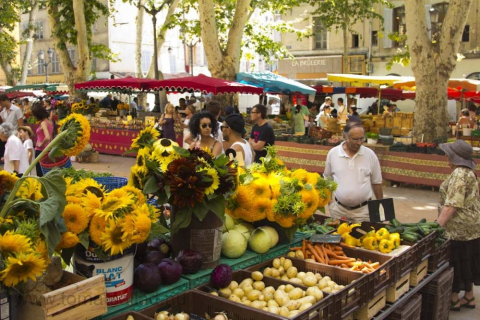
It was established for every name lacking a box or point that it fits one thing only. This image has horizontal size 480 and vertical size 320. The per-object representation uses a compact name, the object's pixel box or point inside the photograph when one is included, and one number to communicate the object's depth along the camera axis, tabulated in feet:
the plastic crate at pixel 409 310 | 11.95
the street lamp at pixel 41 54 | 113.72
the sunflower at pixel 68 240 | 7.71
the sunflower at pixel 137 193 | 8.95
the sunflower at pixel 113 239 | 7.75
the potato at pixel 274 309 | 9.23
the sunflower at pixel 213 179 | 9.32
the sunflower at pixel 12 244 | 6.69
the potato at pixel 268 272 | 11.02
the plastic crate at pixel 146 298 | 8.34
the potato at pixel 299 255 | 11.96
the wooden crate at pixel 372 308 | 10.85
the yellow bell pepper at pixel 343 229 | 14.06
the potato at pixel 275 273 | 11.05
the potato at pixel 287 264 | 11.43
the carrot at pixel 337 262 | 12.07
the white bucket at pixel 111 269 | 8.08
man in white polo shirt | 16.66
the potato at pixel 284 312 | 9.13
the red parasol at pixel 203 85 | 44.98
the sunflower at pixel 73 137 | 7.90
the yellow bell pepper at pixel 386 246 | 12.96
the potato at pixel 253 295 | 9.84
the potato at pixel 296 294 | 9.89
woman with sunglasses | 18.43
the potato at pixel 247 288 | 9.99
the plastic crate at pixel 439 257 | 14.32
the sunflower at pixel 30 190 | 8.00
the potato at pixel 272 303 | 9.54
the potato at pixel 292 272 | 11.20
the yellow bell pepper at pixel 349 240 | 13.61
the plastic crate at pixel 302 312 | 8.58
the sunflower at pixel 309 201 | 11.65
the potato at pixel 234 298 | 9.54
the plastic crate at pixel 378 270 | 10.92
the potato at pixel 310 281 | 10.68
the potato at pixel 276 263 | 11.32
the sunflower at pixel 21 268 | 6.55
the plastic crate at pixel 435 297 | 14.14
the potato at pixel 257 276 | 10.46
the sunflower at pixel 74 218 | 7.78
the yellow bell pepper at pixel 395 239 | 13.28
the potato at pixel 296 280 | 10.88
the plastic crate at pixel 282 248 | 11.71
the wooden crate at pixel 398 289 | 12.01
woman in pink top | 26.55
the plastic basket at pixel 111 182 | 13.62
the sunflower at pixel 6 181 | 7.98
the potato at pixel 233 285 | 9.96
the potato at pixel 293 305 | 9.41
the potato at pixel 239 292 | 9.82
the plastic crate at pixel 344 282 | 9.82
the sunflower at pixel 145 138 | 10.90
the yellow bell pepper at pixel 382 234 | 13.32
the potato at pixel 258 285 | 10.23
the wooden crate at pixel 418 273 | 13.30
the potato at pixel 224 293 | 9.61
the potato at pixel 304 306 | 9.23
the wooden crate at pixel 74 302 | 7.02
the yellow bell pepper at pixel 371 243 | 13.14
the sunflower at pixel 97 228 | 7.85
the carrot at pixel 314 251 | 12.05
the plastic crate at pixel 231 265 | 9.72
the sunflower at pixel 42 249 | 7.10
